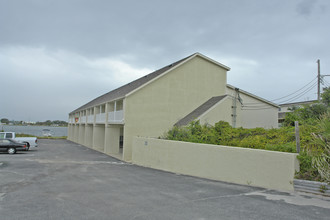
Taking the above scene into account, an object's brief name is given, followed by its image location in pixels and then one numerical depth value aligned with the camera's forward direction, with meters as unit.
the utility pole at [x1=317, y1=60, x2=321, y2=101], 24.27
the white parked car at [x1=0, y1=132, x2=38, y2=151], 23.50
